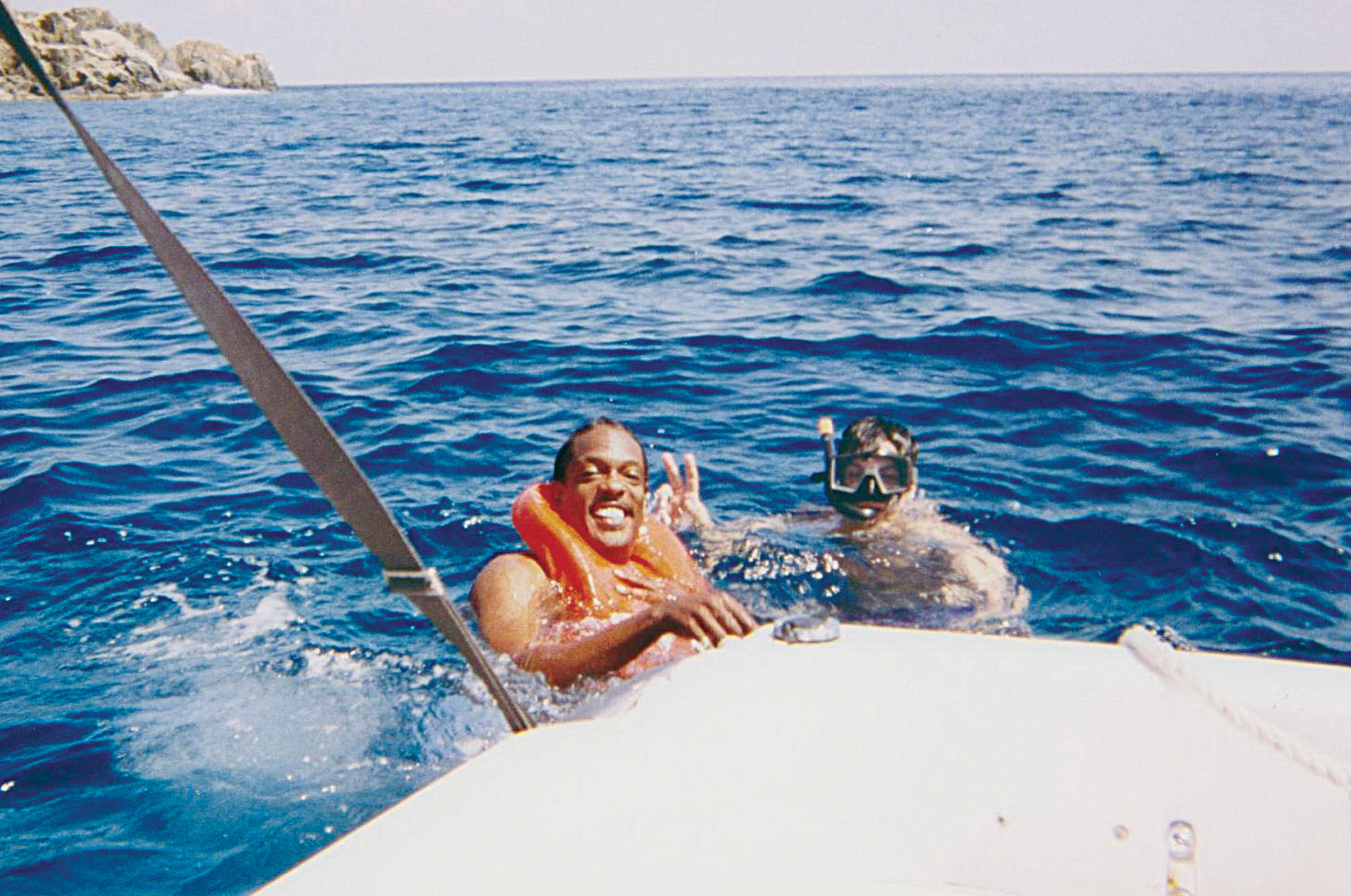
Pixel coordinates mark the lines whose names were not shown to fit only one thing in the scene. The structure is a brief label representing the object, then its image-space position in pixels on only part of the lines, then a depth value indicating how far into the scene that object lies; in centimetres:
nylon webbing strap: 144
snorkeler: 470
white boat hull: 182
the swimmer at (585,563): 376
